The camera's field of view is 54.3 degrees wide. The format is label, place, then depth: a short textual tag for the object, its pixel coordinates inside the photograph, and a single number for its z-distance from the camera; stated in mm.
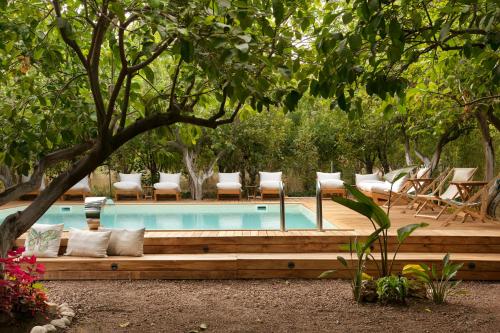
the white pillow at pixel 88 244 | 6074
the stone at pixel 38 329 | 3720
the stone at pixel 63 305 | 4413
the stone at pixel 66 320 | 4061
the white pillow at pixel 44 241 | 6133
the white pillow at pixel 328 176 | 14805
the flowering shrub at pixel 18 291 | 3771
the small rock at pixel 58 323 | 3946
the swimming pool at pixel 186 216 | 10234
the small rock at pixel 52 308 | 4191
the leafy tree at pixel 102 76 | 2419
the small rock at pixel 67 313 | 4223
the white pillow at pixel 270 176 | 14977
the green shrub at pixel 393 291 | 4641
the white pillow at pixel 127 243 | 6172
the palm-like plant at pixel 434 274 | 4680
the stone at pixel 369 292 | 4758
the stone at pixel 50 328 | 3808
